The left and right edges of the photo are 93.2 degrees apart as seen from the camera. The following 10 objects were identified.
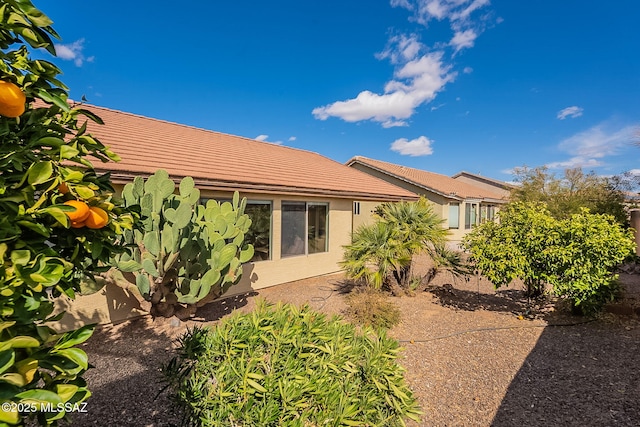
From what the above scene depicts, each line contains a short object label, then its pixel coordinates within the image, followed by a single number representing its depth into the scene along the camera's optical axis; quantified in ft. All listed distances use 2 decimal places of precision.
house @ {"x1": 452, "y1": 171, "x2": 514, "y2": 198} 122.29
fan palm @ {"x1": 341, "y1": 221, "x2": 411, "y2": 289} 25.61
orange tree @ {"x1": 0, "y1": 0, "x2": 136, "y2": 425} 3.43
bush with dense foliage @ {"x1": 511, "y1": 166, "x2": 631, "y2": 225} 45.62
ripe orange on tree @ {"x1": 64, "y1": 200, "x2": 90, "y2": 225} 4.22
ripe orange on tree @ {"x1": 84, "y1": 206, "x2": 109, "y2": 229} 4.58
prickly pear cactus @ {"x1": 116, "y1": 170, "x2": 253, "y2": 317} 18.33
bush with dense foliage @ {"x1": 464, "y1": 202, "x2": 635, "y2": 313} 19.63
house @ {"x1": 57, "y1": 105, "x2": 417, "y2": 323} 23.22
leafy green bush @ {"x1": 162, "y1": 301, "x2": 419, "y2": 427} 7.38
